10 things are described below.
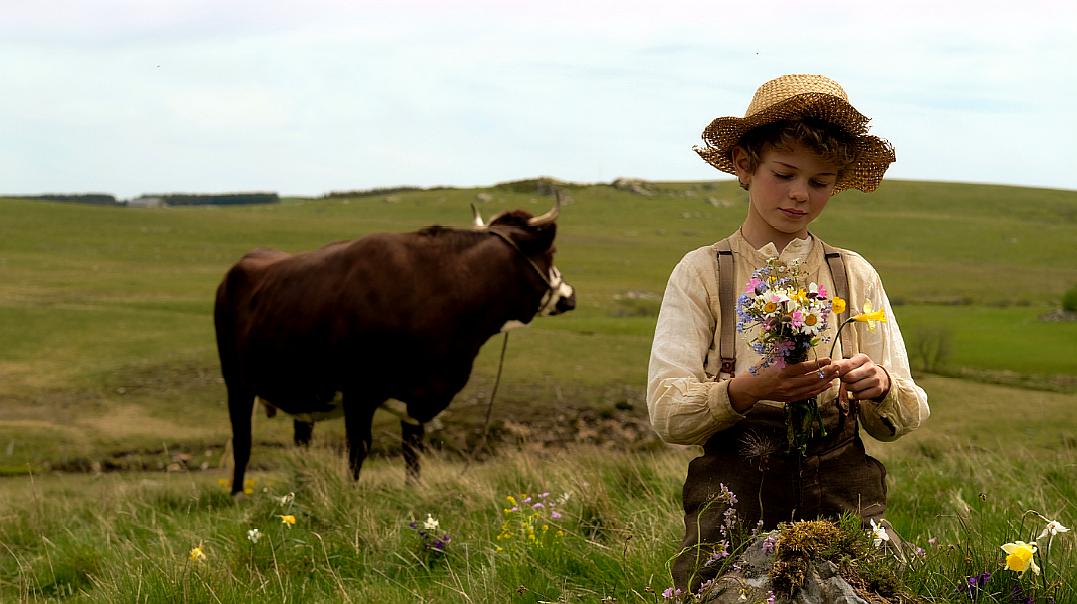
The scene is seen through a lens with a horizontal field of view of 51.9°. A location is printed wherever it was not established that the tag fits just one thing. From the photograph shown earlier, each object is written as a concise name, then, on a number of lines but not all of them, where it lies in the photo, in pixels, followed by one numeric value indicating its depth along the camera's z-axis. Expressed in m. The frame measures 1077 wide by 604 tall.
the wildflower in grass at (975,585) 3.01
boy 3.13
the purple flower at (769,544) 2.58
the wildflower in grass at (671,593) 2.72
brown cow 7.77
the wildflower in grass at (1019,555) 2.63
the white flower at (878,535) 2.65
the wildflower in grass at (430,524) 4.75
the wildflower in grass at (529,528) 4.42
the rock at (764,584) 2.50
